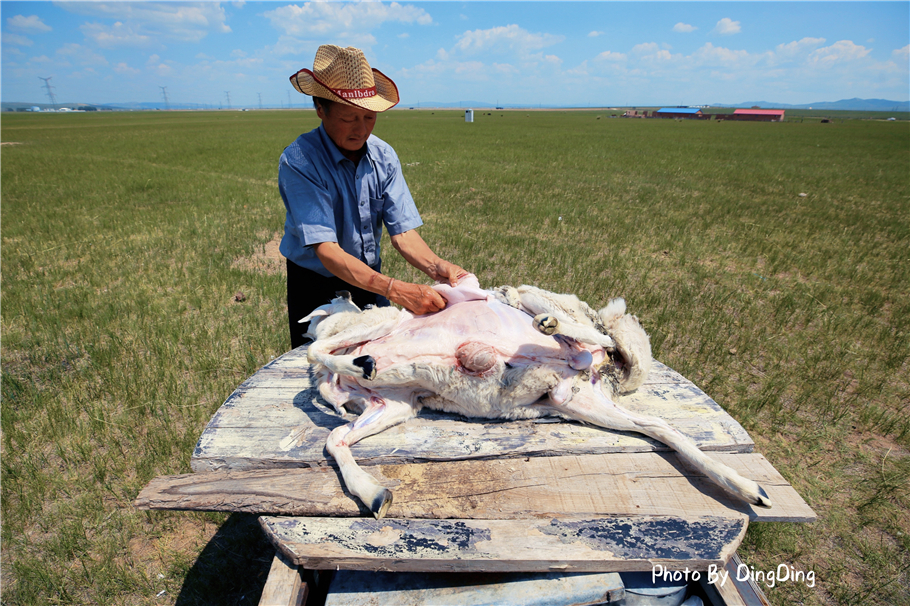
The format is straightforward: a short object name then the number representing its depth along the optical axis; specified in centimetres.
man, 263
